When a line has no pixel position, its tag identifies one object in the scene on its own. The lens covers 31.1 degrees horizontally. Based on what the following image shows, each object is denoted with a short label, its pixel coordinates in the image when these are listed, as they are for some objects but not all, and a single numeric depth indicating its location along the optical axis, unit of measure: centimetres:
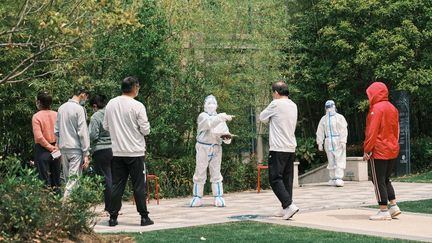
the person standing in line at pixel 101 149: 1040
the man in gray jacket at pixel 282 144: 987
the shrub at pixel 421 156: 2131
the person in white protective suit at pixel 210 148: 1216
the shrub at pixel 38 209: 696
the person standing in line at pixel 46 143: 1057
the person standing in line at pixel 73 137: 1010
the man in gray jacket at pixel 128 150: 943
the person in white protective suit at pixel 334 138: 1692
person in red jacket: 967
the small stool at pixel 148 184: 1321
